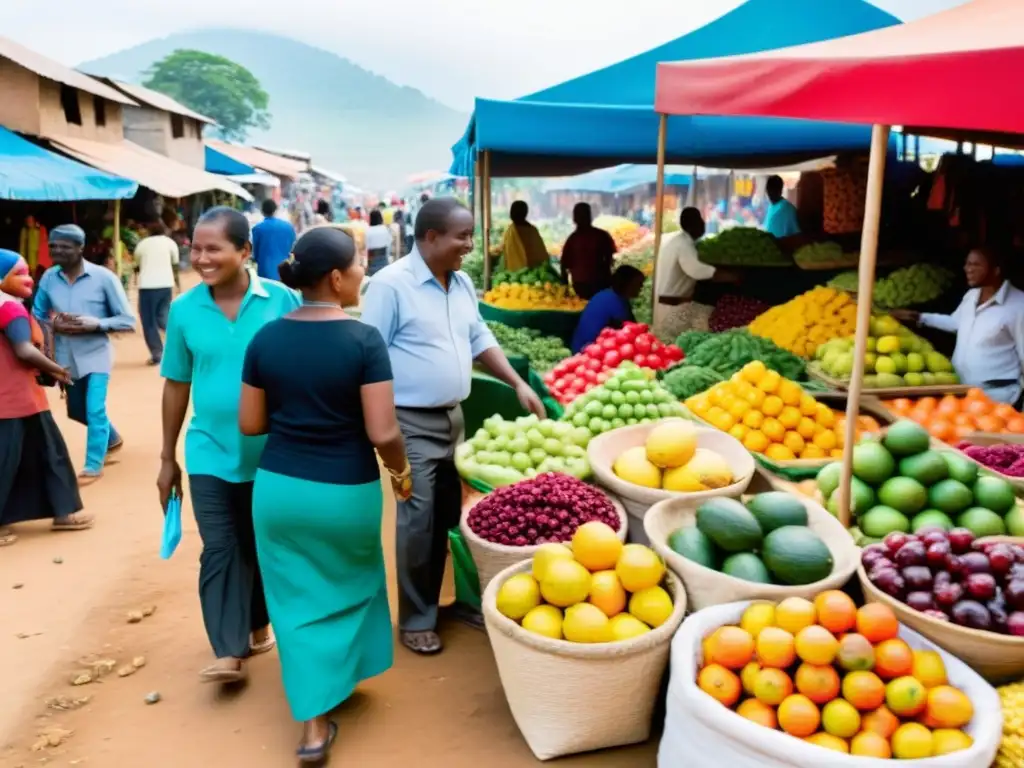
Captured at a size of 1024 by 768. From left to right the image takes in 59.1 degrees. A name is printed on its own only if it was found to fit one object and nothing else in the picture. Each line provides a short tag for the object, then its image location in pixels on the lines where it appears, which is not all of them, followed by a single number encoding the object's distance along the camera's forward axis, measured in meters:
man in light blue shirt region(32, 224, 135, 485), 5.99
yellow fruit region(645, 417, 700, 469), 3.70
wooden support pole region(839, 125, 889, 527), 3.25
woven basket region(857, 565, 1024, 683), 2.56
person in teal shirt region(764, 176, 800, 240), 12.22
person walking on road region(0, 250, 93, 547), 5.07
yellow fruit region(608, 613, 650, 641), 2.88
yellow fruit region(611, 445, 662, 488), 3.73
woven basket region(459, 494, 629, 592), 3.44
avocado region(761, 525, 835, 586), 2.94
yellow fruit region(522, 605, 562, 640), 2.91
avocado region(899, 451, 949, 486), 3.39
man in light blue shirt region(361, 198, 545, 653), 3.82
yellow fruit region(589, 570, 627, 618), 2.96
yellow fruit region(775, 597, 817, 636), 2.64
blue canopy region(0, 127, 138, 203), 12.06
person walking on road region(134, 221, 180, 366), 10.91
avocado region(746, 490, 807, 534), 3.20
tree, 79.12
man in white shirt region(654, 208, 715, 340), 8.35
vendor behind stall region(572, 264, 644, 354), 6.62
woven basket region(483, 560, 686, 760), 2.85
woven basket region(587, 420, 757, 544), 3.62
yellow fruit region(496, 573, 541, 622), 2.99
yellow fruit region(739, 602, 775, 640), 2.72
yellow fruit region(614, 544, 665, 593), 2.99
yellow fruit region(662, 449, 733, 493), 3.65
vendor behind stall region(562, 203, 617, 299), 9.86
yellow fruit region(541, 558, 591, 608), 2.94
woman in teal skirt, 2.88
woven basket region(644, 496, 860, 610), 2.90
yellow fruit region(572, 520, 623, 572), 3.07
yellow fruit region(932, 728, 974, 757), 2.33
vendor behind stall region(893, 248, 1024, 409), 5.04
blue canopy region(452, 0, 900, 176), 8.67
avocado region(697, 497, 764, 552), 3.08
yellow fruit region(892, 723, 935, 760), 2.34
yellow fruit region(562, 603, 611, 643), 2.86
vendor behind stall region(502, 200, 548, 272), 10.75
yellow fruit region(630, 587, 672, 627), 2.92
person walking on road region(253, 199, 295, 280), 12.27
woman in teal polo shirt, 3.35
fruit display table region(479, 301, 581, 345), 8.01
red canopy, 2.63
